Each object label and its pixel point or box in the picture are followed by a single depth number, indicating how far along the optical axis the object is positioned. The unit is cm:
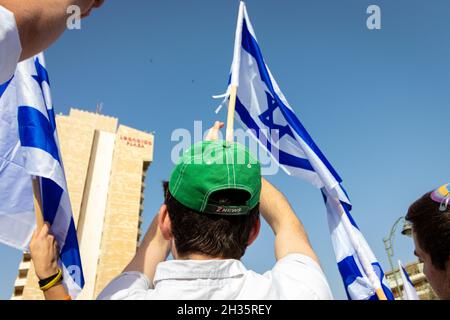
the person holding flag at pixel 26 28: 93
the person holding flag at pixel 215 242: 121
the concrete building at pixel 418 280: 2508
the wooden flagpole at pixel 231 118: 250
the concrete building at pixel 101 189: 4306
